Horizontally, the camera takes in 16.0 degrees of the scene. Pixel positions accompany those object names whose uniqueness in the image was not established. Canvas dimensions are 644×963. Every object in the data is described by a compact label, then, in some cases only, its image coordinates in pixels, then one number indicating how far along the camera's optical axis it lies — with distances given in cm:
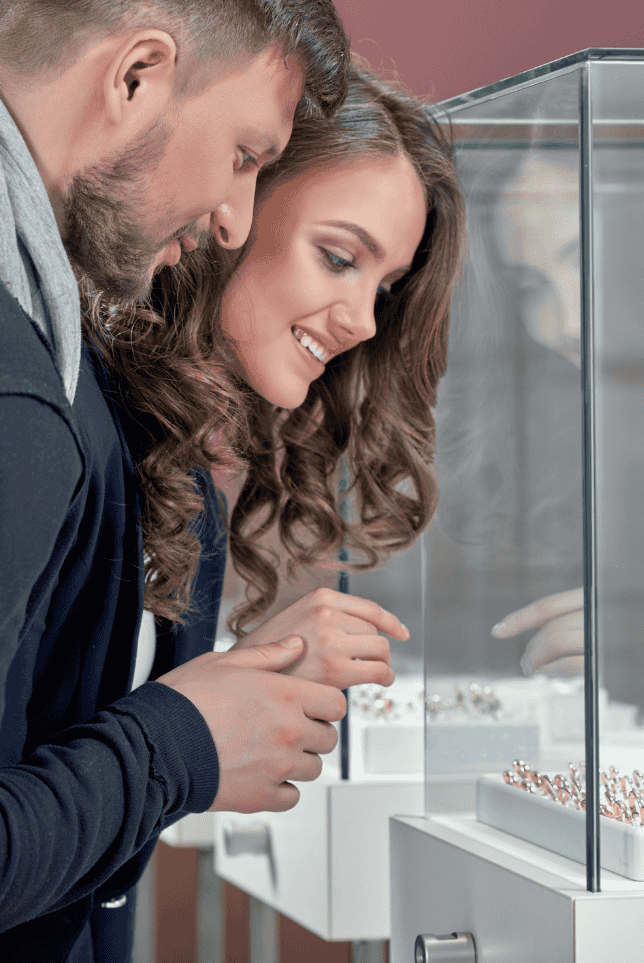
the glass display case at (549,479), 144
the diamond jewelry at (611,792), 144
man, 128
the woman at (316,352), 160
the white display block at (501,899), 140
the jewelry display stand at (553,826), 142
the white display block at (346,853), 185
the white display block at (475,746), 155
